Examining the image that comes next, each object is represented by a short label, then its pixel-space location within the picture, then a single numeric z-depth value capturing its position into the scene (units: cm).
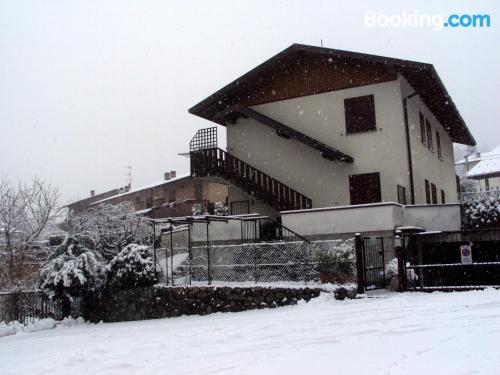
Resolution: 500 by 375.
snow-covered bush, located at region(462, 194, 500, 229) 1900
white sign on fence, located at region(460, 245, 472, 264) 1290
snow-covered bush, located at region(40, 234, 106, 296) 1717
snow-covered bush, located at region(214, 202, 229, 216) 2510
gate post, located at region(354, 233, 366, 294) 1272
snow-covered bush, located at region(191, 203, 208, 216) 2692
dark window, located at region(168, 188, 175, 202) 4778
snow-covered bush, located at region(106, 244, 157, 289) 1702
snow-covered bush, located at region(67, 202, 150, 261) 1983
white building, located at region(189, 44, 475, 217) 2019
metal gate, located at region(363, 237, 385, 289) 1339
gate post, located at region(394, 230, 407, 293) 1283
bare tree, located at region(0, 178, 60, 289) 2061
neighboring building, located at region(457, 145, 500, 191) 5683
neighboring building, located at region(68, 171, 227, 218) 4472
